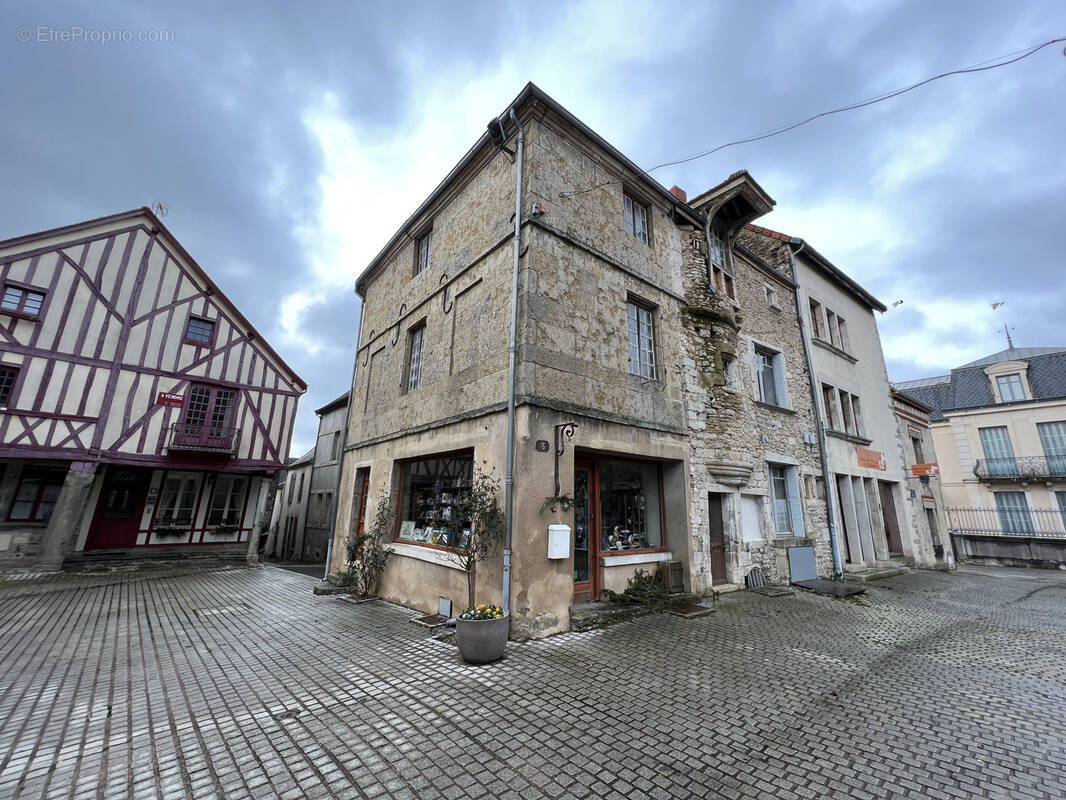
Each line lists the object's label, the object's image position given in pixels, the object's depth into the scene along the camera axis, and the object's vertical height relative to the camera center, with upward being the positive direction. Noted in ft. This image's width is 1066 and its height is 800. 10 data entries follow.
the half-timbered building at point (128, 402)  35.22 +9.30
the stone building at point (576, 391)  19.30 +6.82
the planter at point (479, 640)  14.14 -4.40
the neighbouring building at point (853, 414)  36.47 +10.05
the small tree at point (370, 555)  25.13 -2.93
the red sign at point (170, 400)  40.52 +9.80
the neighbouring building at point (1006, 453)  54.95 +9.48
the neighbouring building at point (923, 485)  43.47 +3.80
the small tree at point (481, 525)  17.67 -0.66
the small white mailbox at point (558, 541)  17.43 -1.27
